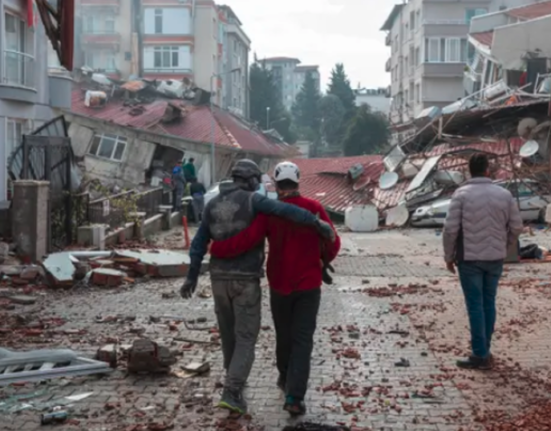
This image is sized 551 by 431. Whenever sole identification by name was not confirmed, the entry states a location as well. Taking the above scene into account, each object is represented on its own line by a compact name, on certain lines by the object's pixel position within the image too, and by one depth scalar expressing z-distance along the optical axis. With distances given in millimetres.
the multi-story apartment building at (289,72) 139125
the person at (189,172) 26578
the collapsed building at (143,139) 39844
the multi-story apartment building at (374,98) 105250
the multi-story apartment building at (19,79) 21312
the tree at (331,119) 81188
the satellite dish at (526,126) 28984
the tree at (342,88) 85381
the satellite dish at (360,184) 32341
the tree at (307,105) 97938
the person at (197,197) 24766
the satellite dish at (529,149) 26172
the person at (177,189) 25812
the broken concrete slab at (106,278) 12023
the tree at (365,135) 63062
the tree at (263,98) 83938
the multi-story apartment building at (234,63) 71438
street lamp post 39650
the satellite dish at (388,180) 30031
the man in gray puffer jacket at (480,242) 6812
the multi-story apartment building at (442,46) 58094
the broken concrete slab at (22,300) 10383
